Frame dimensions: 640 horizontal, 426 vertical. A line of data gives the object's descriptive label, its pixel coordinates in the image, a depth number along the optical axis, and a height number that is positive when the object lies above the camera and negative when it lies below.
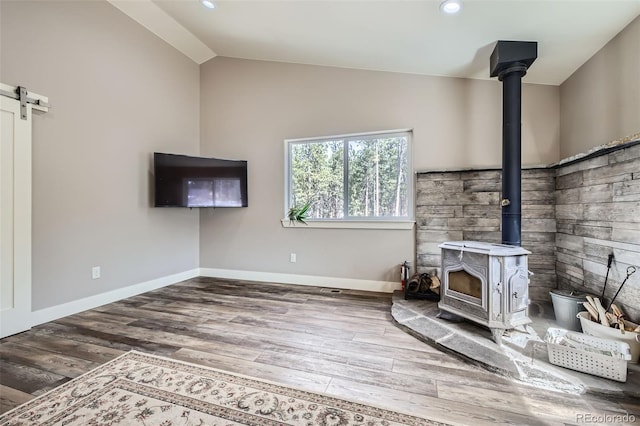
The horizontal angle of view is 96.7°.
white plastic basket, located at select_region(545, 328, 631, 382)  1.72 -0.91
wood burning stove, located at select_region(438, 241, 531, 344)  2.27 -0.61
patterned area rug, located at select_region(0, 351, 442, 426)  1.49 -1.08
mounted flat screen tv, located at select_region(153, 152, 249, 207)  3.73 +0.44
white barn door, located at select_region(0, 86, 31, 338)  2.46 -0.05
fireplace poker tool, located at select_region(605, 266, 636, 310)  2.07 -0.45
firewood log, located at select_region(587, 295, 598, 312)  2.22 -0.71
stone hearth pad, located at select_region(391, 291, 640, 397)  1.72 -1.02
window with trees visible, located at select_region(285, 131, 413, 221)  3.79 +0.51
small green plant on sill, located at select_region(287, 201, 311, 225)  4.08 -0.02
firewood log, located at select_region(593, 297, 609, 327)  2.09 -0.76
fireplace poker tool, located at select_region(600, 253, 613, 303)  2.29 -0.47
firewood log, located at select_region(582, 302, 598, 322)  2.19 -0.77
